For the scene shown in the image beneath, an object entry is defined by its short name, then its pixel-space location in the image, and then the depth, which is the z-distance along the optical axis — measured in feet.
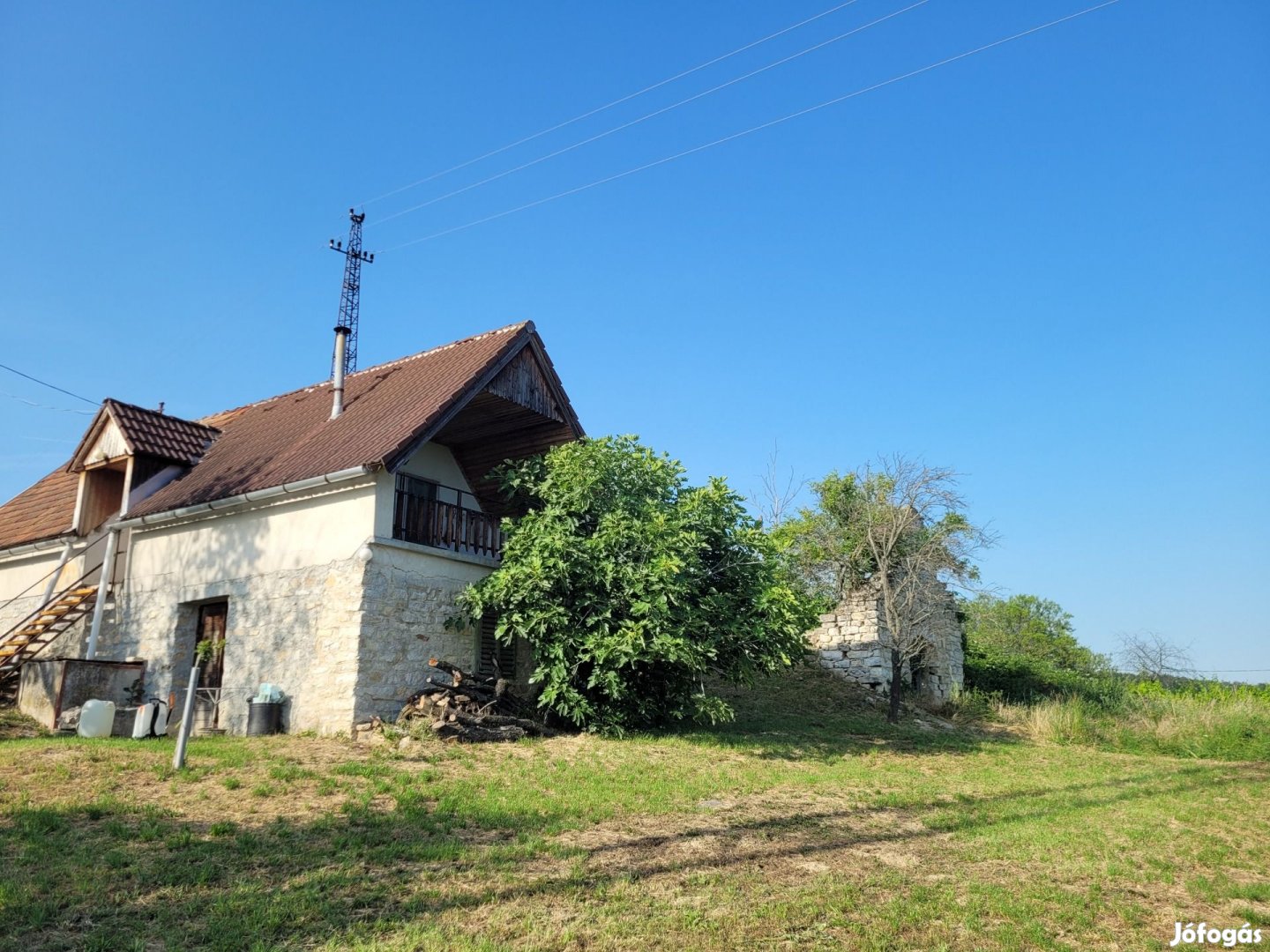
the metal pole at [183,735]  33.17
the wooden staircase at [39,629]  51.55
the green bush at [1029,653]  85.66
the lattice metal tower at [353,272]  81.61
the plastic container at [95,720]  43.16
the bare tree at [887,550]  63.46
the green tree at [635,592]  43.91
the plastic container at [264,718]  44.93
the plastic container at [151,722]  42.91
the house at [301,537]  45.83
